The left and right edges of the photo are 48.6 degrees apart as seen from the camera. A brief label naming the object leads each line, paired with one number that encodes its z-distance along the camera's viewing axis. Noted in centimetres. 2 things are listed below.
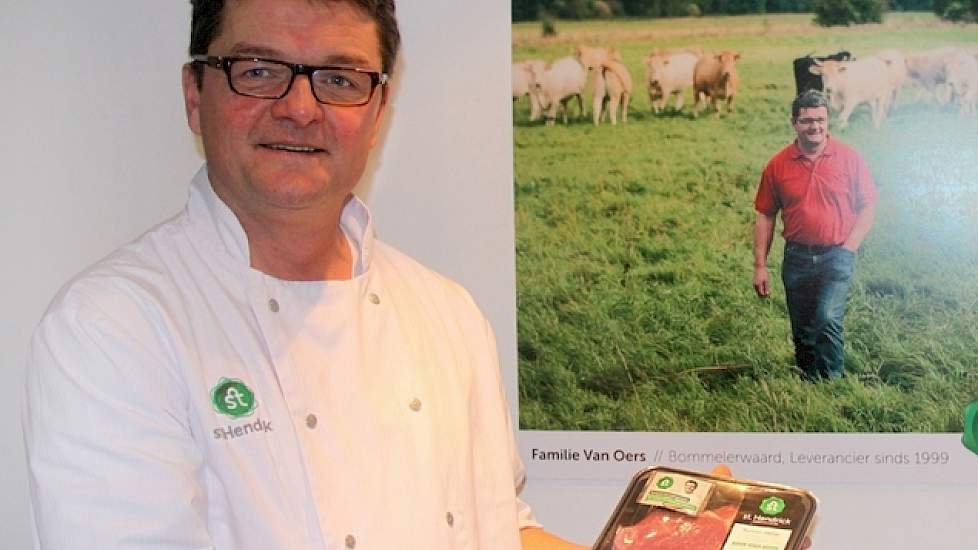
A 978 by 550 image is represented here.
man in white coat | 111
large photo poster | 185
